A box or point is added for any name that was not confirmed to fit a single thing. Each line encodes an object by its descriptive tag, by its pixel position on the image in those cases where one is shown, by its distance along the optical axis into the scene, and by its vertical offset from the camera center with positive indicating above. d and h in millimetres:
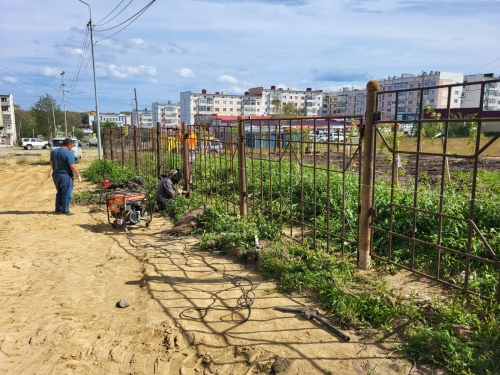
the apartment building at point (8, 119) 73250 +1933
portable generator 8008 -1627
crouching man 9453 -1469
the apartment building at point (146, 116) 137375 +4273
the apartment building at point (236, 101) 100750 +7163
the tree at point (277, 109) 63594 +3694
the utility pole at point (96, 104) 20625 +1326
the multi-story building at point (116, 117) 130125 +3770
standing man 9688 -1053
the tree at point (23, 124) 86725 +986
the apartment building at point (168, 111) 121350 +5375
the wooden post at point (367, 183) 4559 -638
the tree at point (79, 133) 80562 -932
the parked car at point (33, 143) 49447 -1864
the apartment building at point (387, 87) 72375 +8591
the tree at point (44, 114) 58469 +2153
